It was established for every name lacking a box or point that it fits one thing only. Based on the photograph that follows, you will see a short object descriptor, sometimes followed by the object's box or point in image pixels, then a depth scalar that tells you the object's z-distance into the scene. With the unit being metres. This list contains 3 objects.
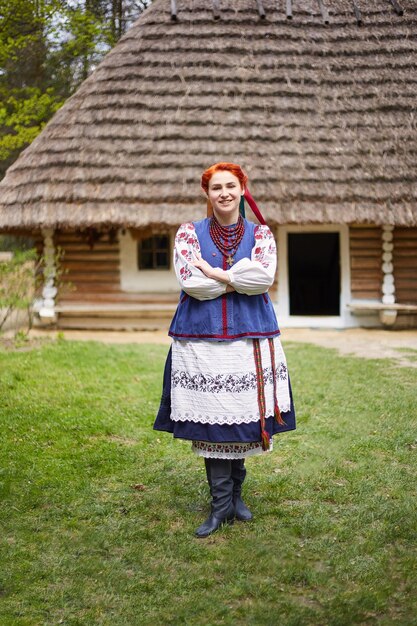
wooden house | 10.11
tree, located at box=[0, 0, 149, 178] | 15.90
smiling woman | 3.37
